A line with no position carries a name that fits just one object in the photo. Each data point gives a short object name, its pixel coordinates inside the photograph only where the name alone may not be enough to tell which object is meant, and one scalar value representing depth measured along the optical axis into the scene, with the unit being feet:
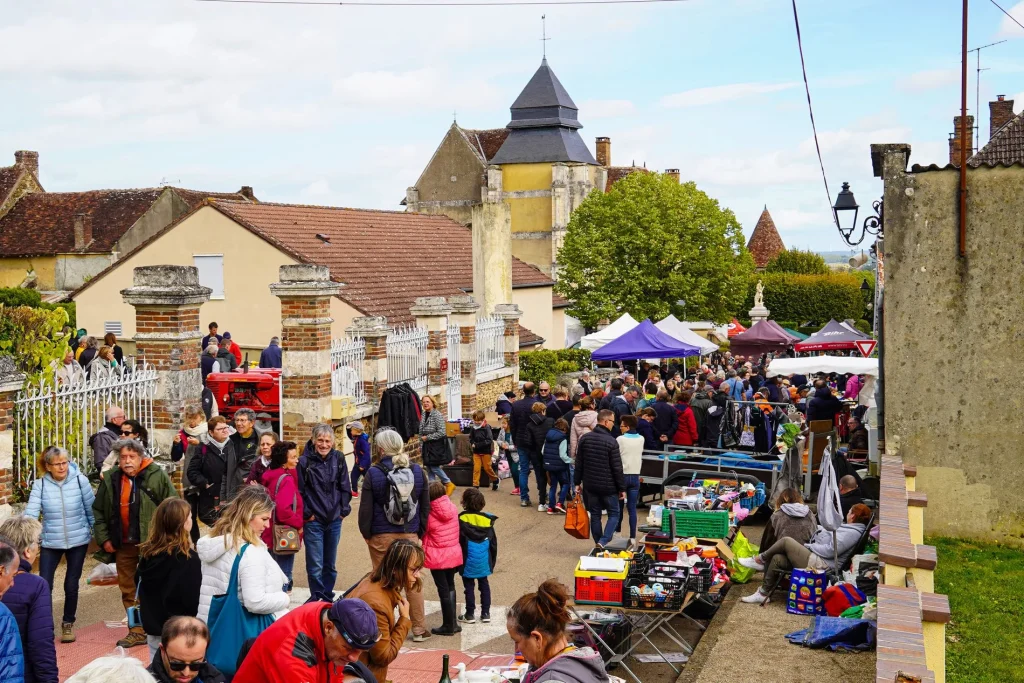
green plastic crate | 34.60
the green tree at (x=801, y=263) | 215.31
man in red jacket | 14.98
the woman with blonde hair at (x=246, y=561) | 19.66
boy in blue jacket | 29.76
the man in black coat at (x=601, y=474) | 36.99
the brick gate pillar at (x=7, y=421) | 31.04
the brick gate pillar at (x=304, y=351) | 45.62
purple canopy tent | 68.18
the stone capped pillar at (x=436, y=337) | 59.88
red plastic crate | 27.63
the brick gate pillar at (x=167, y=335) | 38.55
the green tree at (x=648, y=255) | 144.25
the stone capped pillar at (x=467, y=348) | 64.69
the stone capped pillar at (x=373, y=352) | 51.96
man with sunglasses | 15.23
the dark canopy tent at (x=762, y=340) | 105.29
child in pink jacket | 29.19
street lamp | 46.34
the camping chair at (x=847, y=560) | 32.78
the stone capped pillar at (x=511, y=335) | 75.61
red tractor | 52.37
